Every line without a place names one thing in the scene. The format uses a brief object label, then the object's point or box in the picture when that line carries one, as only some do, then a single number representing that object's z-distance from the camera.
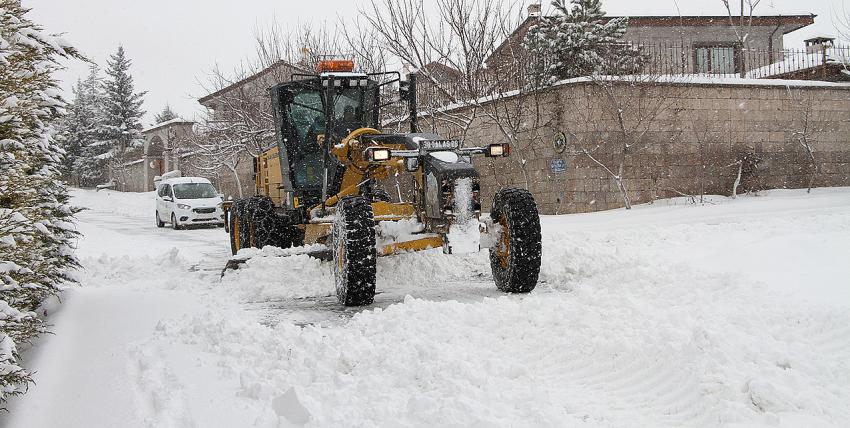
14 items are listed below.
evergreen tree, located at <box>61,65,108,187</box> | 49.91
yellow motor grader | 6.04
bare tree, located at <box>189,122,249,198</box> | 26.29
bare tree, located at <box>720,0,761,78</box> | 17.16
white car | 19.97
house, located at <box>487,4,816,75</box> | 24.05
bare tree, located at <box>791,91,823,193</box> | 14.59
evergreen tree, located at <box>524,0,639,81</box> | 14.87
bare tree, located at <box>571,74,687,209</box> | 13.57
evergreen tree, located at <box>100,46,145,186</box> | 47.53
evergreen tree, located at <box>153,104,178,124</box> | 60.16
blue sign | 13.82
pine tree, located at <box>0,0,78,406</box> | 3.66
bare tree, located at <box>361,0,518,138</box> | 14.41
